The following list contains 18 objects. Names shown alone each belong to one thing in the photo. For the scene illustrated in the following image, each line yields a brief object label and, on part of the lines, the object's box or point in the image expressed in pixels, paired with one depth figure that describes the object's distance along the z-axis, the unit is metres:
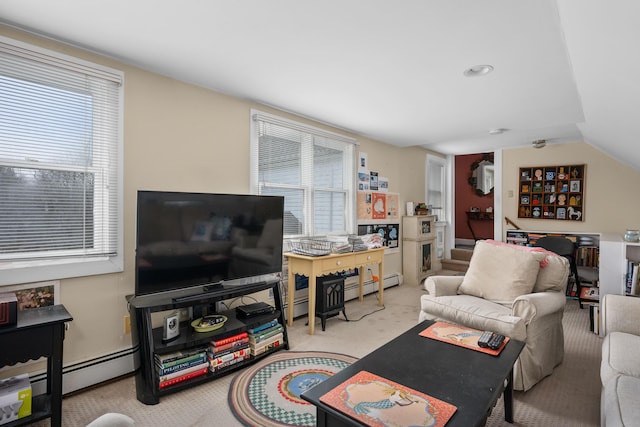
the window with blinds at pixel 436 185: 5.93
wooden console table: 3.09
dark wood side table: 1.58
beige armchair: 2.11
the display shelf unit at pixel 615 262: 3.01
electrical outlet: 2.32
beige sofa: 1.25
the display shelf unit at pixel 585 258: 4.36
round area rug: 1.86
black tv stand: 2.01
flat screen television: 2.12
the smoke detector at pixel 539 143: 4.85
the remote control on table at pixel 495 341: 1.70
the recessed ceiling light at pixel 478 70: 2.31
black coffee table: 1.25
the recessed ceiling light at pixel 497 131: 4.07
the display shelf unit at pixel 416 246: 4.99
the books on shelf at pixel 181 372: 2.06
